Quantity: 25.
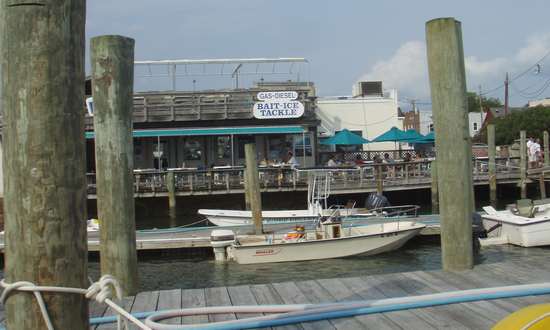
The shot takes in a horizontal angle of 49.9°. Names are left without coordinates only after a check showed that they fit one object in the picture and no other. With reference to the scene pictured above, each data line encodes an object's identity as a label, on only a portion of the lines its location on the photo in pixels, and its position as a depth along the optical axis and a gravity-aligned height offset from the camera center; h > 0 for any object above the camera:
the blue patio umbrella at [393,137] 29.55 +1.69
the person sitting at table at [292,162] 26.48 +0.54
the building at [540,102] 85.65 +9.42
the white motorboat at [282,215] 18.58 -1.35
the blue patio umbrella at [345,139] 29.23 +1.64
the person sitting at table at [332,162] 28.66 +0.50
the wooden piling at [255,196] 16.61 -0.60
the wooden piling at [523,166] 25.88 +0.02
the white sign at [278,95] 30.31 +4.06
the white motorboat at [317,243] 14.62 -1.77
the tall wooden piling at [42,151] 2.33 +0.12
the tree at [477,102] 108.49 +12.75
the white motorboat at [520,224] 14.33 -1.45
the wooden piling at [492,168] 25.73 -0.03
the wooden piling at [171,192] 24.62 -0.62
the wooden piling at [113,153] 5.89 +0.26
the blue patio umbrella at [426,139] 30.30 +1.57
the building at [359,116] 37.59 +3.57
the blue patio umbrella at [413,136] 29.81 +1.73
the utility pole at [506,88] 71.60 +9.66
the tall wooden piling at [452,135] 6.11 +0.35
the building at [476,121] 76.74 +6.14
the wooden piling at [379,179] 24.53 -0.33
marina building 30.11 +2.56
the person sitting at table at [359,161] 29.47 +0.55
